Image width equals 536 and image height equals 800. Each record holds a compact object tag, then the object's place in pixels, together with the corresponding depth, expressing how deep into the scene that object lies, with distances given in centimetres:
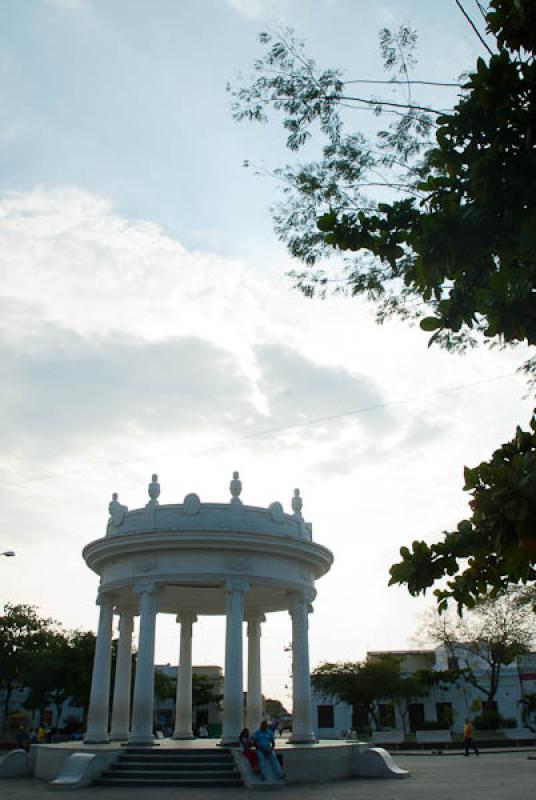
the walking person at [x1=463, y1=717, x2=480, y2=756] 3316
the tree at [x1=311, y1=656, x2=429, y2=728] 5522
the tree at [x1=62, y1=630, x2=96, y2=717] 5038
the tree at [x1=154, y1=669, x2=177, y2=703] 6238
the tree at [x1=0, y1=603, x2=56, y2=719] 5059
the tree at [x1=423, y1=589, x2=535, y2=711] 5494
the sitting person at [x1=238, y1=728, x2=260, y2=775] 1867
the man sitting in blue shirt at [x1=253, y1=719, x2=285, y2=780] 1853
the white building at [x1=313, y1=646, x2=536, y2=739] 6034
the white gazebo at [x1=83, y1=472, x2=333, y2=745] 2203
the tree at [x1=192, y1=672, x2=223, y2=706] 6685
